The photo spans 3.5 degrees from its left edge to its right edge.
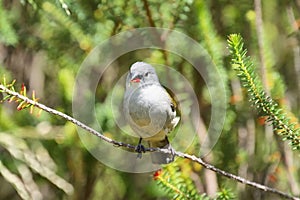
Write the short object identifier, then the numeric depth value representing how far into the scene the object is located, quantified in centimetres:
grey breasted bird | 345
